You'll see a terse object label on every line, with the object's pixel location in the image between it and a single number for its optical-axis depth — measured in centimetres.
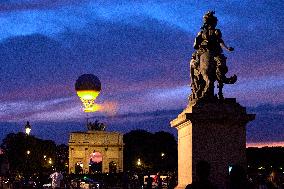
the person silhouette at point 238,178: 1080
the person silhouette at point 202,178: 1087
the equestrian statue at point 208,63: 2216
